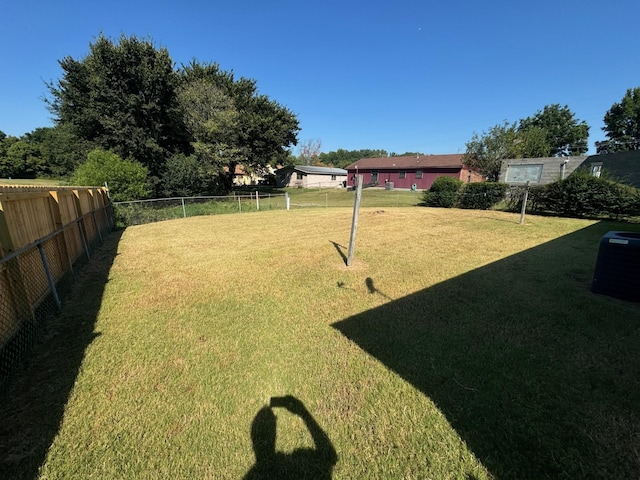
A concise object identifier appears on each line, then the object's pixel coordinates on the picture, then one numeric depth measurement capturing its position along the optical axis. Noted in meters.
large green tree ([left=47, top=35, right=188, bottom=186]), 19.09
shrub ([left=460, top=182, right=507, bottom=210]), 15.39
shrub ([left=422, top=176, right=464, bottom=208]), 16.80
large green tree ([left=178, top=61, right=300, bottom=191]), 22.78
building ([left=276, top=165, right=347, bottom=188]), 41.69
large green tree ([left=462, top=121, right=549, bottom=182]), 27.59
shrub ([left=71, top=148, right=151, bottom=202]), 13.84
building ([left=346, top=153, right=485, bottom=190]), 31.94
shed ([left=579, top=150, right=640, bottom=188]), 17.03
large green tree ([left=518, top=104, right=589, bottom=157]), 48.50
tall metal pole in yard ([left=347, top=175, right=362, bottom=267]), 5.48
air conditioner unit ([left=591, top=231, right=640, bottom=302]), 3.96
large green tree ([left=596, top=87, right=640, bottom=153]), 42.06
